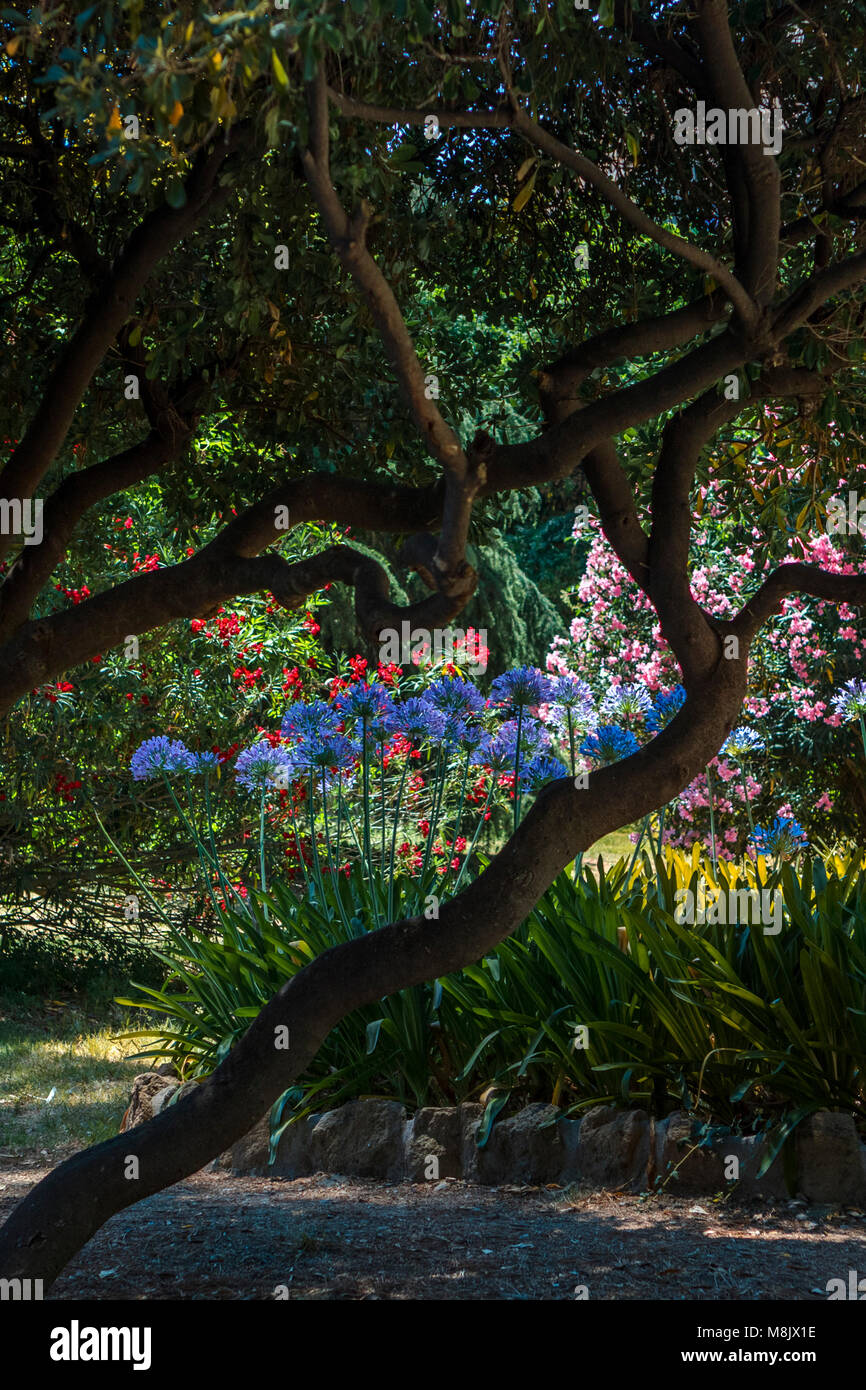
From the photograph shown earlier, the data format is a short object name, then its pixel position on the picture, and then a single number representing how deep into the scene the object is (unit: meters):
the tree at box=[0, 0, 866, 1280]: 2.95
